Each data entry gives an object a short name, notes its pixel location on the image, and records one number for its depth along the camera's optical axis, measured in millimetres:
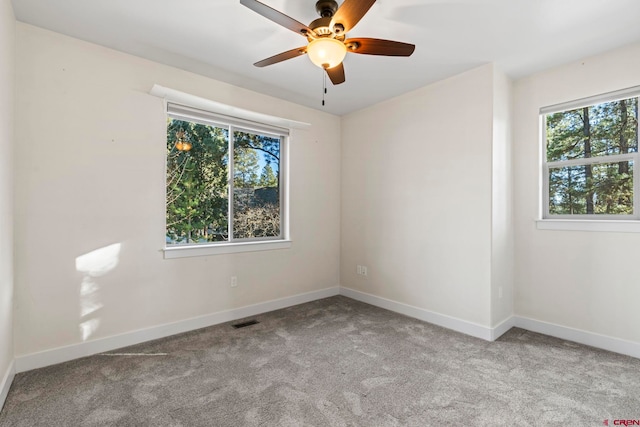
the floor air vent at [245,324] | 3193
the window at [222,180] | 3127
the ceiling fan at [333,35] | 1664
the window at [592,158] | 2656
